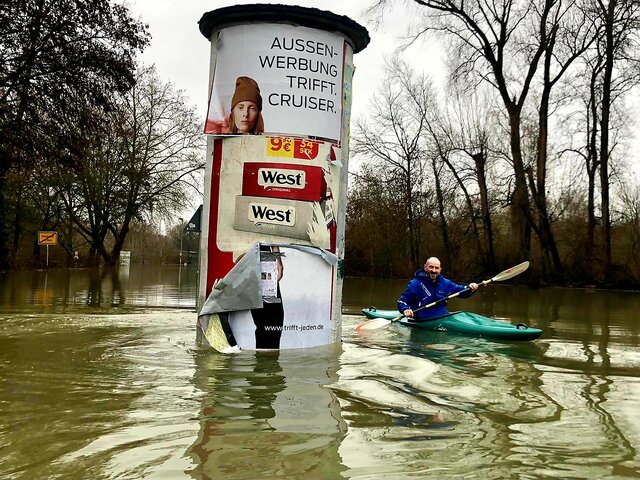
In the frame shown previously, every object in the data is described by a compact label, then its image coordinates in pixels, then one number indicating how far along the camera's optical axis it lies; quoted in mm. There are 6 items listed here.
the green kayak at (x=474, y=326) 9141
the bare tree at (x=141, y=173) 42875
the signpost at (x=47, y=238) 35253
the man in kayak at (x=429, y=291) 10641
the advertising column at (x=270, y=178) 7230
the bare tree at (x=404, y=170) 38625
